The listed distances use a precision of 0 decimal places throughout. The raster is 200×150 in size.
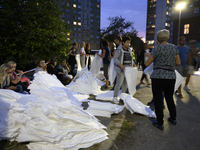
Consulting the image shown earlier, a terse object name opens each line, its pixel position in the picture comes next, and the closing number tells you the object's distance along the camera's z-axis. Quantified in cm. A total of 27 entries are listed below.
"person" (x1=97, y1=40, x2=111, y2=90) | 607
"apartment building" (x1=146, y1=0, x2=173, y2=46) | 6625
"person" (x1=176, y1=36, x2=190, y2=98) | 501
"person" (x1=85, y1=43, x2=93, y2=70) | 843
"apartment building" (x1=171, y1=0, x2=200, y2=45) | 2792
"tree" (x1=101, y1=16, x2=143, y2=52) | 4534
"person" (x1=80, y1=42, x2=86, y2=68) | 809
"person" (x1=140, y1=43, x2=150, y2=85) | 682
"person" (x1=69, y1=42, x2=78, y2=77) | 732
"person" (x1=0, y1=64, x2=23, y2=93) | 355
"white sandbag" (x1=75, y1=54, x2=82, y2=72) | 751
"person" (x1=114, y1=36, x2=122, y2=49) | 524
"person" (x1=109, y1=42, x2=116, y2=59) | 644
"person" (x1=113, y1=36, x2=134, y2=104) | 412
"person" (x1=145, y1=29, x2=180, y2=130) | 278
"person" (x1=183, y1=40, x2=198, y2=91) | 512
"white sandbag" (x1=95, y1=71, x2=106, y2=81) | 840
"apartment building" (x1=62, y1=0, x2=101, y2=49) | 6594
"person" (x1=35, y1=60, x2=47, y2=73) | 558
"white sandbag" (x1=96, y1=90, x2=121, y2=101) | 463
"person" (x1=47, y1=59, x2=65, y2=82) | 633
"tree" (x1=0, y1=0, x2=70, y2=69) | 537
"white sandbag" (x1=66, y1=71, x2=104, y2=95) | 557
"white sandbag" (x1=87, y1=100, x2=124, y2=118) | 345
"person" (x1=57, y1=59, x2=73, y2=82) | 685
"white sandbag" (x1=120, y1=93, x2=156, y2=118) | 357
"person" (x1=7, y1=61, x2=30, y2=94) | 386
